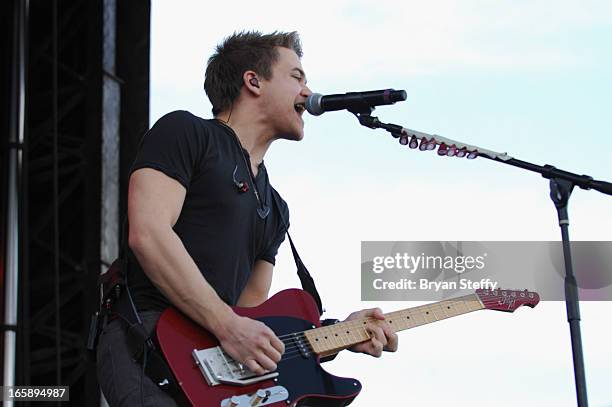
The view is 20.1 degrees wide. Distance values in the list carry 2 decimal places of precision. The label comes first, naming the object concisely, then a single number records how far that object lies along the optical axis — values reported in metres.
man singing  5.14
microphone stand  5.41
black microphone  5.52
